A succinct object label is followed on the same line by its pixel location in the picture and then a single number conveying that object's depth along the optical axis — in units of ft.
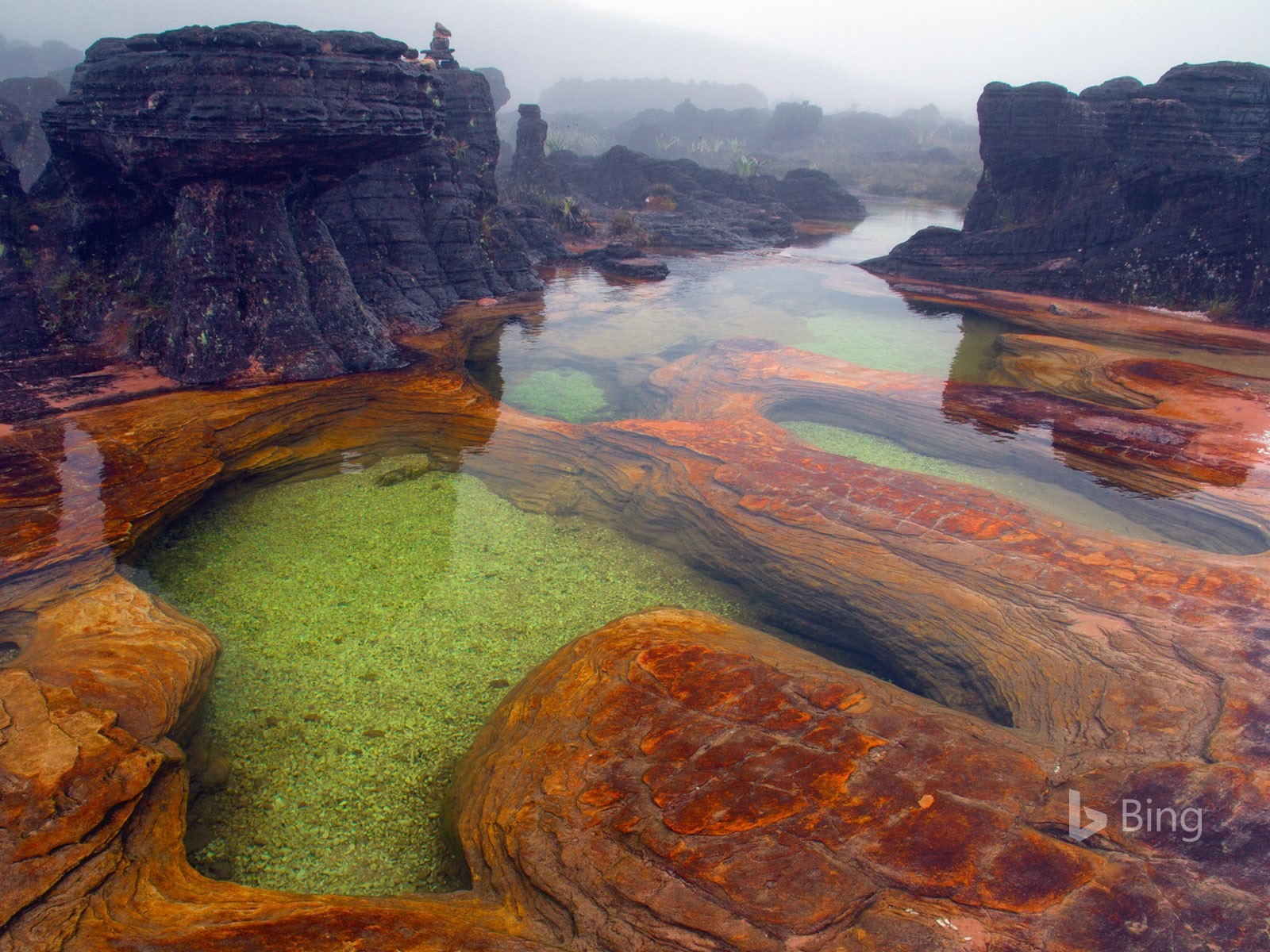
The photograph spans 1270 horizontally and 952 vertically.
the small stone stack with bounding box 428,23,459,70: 44.62
